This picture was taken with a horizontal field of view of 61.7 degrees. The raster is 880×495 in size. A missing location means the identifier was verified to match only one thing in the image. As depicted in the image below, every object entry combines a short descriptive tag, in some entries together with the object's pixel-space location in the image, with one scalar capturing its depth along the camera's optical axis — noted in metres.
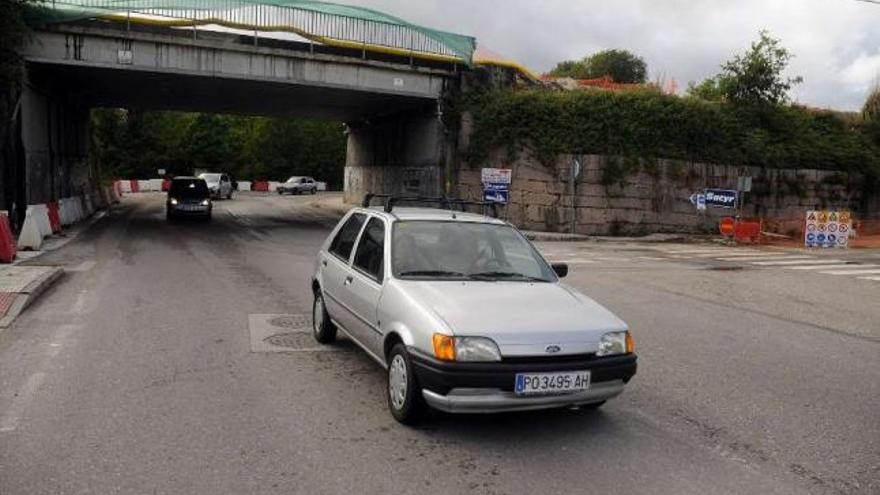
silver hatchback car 4.71
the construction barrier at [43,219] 17.71
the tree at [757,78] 31.16
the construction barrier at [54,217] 19.45
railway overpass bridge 21.26
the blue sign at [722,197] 28.16
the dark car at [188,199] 26.34
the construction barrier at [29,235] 15.76
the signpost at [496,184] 27.75
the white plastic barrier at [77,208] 24.22
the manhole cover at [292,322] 8.50
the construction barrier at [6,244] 13.35
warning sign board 25.94
